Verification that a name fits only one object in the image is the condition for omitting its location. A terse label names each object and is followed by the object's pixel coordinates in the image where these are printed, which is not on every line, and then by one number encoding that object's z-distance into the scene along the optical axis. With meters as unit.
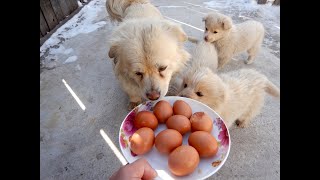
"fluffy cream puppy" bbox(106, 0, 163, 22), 0.84
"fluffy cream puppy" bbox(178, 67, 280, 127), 0.60
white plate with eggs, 0.38
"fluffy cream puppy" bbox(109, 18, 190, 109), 0.53
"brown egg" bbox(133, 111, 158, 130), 0.43
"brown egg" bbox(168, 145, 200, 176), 0.37
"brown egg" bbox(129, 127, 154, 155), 0.39
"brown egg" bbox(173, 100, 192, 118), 0.46
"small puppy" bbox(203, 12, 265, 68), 0.88
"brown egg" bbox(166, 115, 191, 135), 0.43
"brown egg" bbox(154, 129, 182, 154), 0.39
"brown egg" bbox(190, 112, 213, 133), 0.42
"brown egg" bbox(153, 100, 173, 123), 0.46
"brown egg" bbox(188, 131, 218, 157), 0.39
